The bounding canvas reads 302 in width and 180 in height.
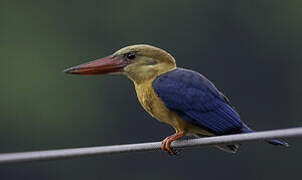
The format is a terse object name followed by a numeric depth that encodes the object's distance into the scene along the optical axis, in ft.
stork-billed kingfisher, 32.42
